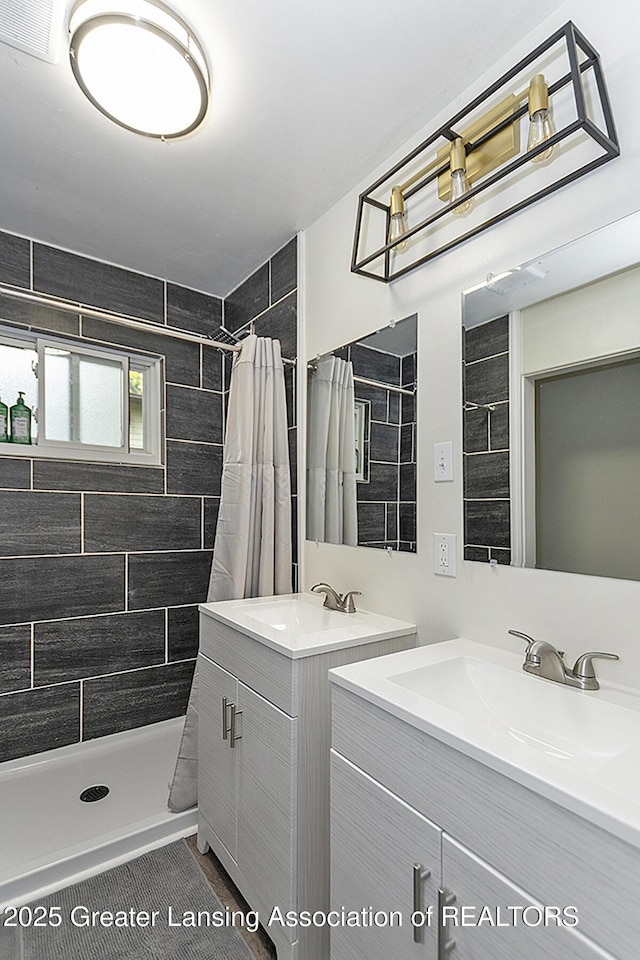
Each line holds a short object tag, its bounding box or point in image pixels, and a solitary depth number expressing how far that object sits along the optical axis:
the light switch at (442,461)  1.48
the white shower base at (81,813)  1.60
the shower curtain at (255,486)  2.06
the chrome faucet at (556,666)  1.06
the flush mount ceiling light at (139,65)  1.19
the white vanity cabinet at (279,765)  1.28
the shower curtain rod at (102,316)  1.82
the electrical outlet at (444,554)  1.46
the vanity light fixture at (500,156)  1.11
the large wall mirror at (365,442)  1.65
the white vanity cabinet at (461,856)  0.64
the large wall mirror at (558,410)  1.10
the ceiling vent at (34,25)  1.18
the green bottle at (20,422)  2.22
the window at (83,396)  2.29
